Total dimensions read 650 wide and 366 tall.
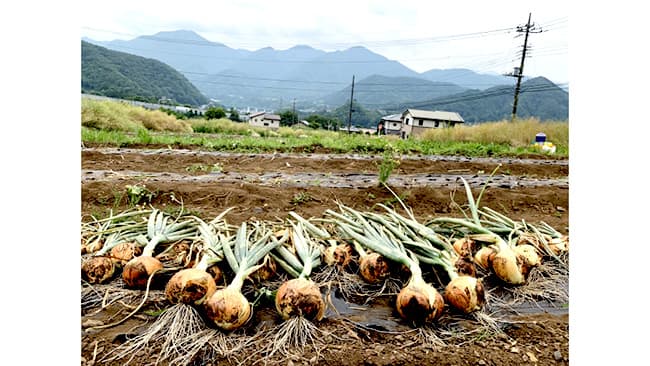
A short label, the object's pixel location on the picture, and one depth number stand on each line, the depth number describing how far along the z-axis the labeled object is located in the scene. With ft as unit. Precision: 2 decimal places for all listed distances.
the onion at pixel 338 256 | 5.94
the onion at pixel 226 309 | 4.27
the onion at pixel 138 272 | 5.09
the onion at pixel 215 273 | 5.24
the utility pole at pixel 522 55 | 70.88
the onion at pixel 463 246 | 6.17
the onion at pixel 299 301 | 4.43
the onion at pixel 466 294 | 4.85
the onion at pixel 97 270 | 5.28
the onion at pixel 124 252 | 5.67
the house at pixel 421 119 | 163.84
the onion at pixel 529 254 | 6.15
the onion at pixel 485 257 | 6.13
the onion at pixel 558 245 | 6.98
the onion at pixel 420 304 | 4.58
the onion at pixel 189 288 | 4.44
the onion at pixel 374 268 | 5.55
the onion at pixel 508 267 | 5.82
